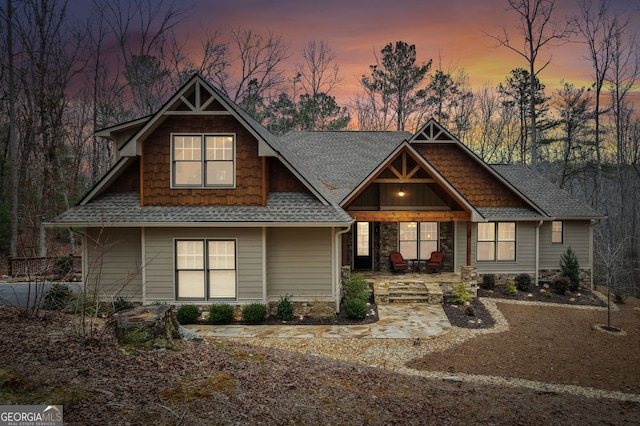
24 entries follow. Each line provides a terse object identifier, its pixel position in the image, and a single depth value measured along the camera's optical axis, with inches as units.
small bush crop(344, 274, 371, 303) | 524.9
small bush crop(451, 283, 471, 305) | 551.2
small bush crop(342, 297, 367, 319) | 470.0
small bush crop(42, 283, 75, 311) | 421.1
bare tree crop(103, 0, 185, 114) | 969.5
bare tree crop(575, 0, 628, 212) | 914.7
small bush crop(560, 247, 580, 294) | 665.6
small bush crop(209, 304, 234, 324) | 453.7
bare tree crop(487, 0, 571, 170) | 916.0
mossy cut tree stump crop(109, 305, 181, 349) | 234.8
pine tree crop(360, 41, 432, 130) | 1229.7
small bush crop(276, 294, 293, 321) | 464.4
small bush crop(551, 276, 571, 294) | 642.8
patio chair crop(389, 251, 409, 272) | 647.8
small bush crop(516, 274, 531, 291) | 653.9
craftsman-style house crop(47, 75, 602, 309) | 460.4
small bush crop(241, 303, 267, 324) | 452.1
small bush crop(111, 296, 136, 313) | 462.6
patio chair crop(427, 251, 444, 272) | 649.6
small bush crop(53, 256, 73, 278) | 683.7
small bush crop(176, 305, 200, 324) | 454.0
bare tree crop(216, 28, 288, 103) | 1033.5
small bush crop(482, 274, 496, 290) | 655.1
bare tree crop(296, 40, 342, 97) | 1178.0
